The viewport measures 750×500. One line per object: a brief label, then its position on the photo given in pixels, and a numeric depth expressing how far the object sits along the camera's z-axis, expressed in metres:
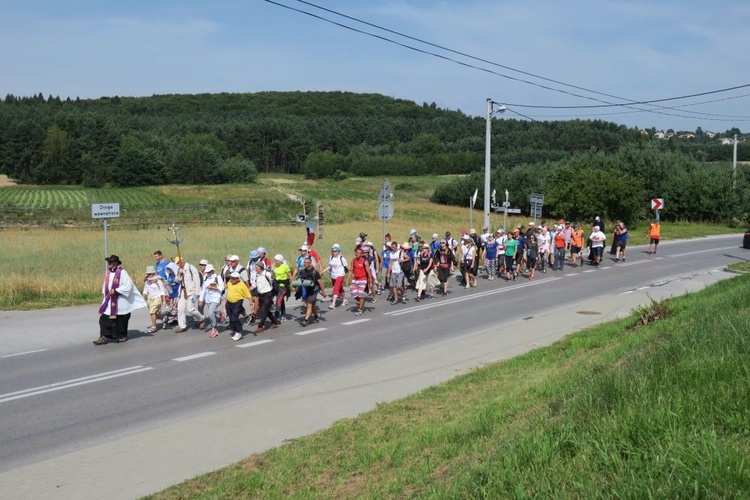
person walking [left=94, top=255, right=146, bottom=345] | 13.97
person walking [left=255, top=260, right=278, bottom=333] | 15.11
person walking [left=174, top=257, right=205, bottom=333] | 15.43
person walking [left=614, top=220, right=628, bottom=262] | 29.95
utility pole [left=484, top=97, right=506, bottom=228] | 30.40
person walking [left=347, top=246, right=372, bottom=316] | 17.72
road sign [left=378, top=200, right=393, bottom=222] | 23.79
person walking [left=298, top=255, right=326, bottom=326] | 16.00
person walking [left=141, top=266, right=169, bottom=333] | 15.34
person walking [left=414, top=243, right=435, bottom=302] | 20.19
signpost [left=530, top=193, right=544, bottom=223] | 32.12
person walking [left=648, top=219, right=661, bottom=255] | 32.06
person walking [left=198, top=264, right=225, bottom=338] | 14.91
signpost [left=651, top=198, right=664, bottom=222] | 36.50
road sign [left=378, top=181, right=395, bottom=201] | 23.86
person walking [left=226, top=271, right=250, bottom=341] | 14.28
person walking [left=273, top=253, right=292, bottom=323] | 16.06
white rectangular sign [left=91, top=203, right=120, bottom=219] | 18.80
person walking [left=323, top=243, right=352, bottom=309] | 18.28
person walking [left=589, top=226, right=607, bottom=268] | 28.19
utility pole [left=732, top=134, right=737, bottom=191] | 54.81
